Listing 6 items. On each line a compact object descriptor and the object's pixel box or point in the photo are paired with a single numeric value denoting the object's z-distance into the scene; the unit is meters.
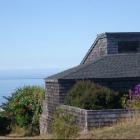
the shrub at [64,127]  18.52
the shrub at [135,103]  24.61
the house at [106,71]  30.03
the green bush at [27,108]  37.81
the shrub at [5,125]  38.64
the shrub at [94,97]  25.73
